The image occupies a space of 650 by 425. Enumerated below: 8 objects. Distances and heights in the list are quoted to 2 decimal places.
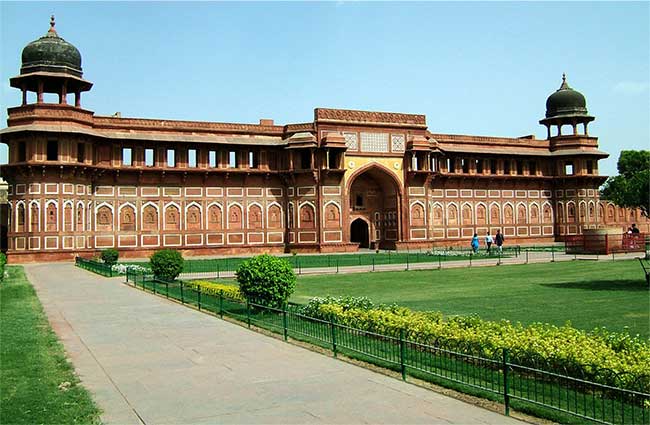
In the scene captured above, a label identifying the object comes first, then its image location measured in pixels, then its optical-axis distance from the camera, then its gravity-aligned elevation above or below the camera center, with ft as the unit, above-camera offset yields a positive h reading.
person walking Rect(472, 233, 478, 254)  115.14 -3.17
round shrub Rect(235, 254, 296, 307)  42.78 -3.32
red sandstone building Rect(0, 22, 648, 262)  109.70 +11.55
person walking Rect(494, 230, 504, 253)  111.55 -2.20
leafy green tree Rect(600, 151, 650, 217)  130.82 +10.76
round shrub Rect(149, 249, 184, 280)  68.44 -3.12
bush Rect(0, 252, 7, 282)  69.26 -2.94
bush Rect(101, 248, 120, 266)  93.97 -2.85
